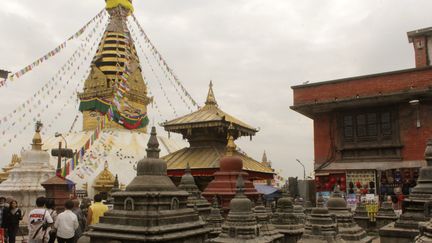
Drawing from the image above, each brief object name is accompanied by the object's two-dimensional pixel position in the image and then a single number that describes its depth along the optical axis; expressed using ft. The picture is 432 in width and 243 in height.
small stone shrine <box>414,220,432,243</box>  13.79
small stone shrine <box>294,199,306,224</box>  35.59
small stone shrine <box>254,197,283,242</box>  27.22
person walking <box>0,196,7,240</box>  29.23
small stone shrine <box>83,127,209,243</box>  21.29
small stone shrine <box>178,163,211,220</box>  36.50
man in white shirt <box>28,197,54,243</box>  23.89
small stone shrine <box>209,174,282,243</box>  24.35
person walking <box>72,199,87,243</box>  25.73
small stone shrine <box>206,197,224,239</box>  31.55
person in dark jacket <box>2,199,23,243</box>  29.04
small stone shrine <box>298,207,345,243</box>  24.07
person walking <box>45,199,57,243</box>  23.85
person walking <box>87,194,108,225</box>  26.89
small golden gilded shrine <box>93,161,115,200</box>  81.59
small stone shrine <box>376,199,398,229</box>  37.29
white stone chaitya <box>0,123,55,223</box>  51.26
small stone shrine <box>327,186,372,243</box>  27.12
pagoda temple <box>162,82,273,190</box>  53.21
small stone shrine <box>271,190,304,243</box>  31.94
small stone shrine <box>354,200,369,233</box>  40.57
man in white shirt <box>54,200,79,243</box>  23.39
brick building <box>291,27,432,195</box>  49.19
